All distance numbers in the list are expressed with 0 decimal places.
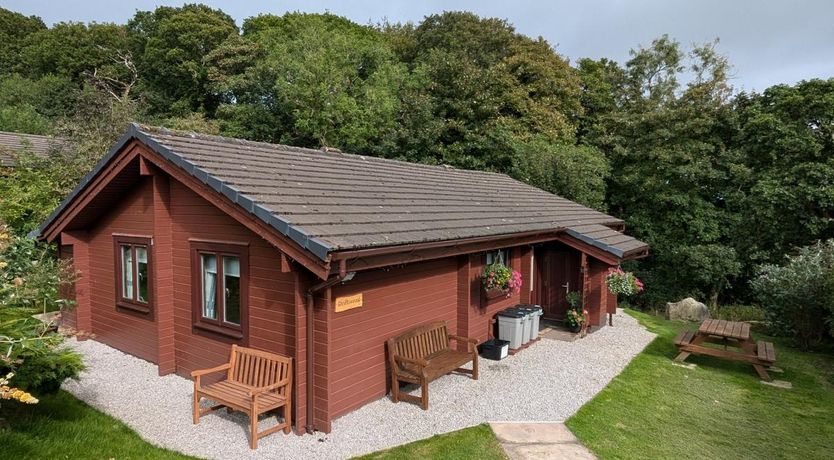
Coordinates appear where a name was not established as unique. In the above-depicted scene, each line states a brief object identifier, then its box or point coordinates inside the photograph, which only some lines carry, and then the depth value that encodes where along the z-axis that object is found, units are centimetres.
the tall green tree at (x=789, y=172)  1733
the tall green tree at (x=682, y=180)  2131
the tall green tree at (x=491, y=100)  2389
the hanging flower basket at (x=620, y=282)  1141
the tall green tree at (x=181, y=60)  3231
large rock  1588
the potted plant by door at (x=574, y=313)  1142
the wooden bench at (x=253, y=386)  563
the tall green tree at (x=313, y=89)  2508
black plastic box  938
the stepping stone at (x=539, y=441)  568
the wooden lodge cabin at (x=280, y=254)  606
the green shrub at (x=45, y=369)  497
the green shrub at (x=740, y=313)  1662
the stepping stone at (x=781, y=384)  865
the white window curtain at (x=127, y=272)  891
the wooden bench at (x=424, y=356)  691
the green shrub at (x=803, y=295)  1138
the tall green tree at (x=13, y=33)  4059
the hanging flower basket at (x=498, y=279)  928
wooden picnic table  907
